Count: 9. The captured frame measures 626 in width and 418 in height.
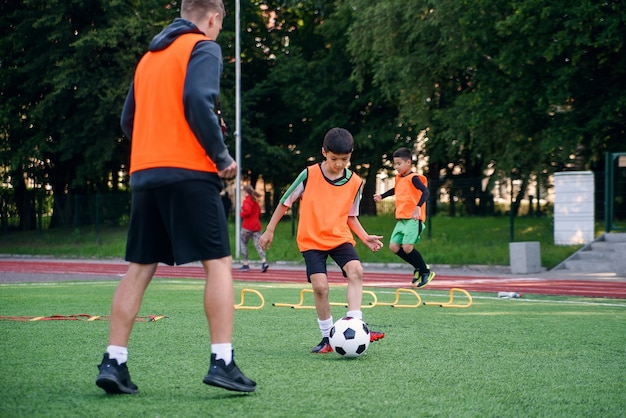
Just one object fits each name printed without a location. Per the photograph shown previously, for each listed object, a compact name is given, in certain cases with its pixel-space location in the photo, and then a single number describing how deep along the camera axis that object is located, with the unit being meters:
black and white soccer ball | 6.54
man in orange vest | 4.86
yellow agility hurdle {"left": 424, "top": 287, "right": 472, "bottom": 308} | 11.53
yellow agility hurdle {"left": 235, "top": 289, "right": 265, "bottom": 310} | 10.78
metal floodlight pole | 29.25
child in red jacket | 22.38
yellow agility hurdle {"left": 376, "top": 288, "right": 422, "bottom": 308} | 11.44
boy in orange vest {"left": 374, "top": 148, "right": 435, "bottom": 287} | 14.34
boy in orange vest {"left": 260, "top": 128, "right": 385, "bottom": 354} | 7.18
